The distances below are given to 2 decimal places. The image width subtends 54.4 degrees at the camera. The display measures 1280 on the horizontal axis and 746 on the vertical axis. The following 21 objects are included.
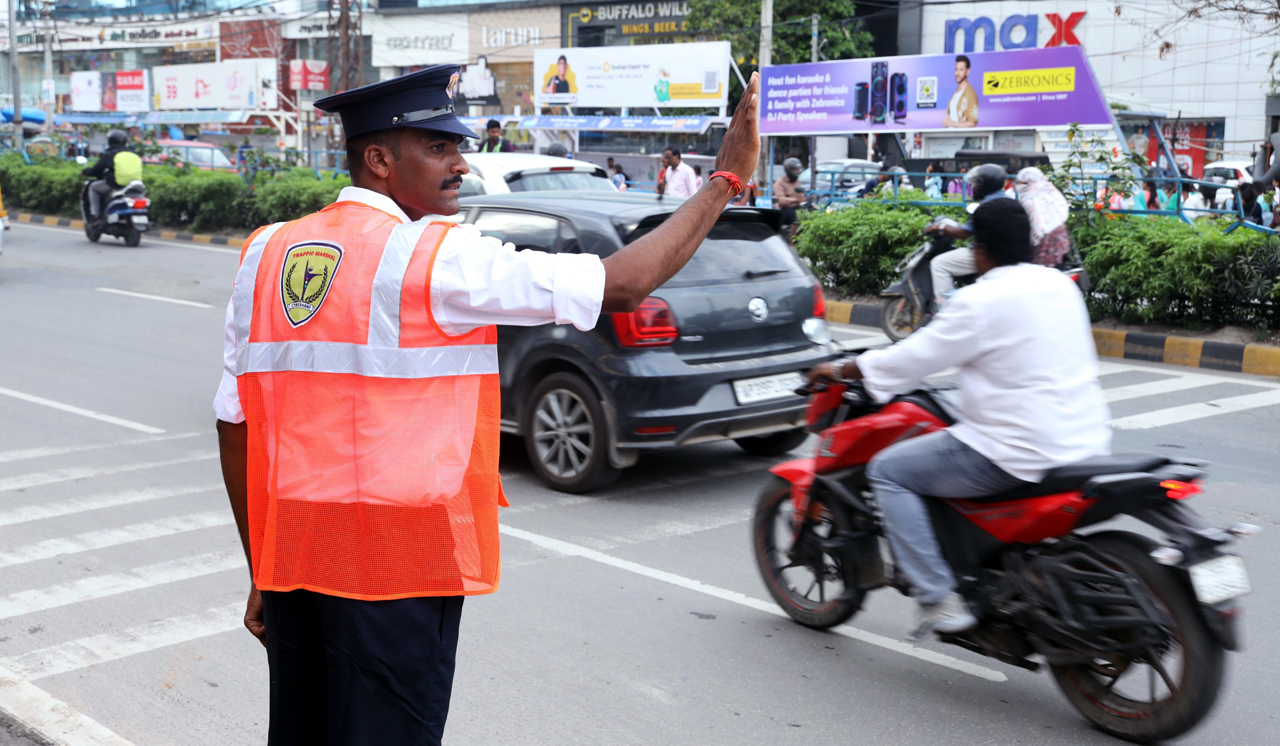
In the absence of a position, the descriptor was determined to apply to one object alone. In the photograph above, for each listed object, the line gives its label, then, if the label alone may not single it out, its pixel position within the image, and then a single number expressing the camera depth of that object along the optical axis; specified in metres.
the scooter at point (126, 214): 19.58
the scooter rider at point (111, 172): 19.61
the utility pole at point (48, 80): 40.44
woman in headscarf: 10.04
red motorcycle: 3.38
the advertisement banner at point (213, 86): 53.78
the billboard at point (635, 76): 33.38
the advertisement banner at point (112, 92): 60.19
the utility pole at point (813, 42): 36.53
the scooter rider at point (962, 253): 9.53
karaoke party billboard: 20.12
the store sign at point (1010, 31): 38.16
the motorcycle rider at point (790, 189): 15.45
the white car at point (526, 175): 12.09
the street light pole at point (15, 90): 29.61
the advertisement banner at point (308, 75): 56.34
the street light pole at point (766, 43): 26.25
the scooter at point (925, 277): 10.48
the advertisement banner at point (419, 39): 54.62
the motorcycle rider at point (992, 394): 3.68
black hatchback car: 6.24
